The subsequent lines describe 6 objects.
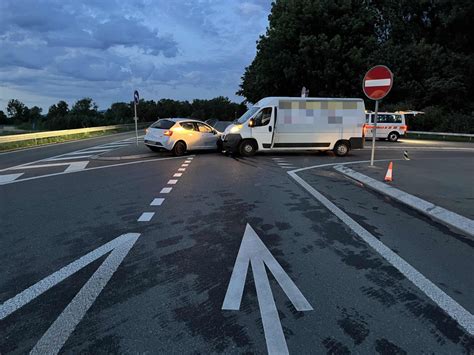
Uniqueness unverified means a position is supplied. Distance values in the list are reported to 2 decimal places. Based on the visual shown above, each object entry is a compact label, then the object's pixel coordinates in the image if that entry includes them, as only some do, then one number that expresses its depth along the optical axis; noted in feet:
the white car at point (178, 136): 51.21
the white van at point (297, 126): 49.55
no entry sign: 34.50
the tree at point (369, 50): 104.32
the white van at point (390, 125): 84.58
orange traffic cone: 30.19
